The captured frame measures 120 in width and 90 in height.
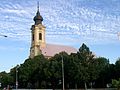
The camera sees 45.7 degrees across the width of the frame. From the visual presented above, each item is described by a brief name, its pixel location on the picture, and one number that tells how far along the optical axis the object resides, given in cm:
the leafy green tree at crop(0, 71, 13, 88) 5296
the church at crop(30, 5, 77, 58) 5777
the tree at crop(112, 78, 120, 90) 2698
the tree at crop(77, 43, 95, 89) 3509
